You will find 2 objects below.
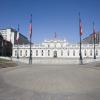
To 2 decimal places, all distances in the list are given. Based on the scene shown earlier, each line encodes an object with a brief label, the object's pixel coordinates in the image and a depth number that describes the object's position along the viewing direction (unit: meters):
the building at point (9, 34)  61.73
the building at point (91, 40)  73.38
